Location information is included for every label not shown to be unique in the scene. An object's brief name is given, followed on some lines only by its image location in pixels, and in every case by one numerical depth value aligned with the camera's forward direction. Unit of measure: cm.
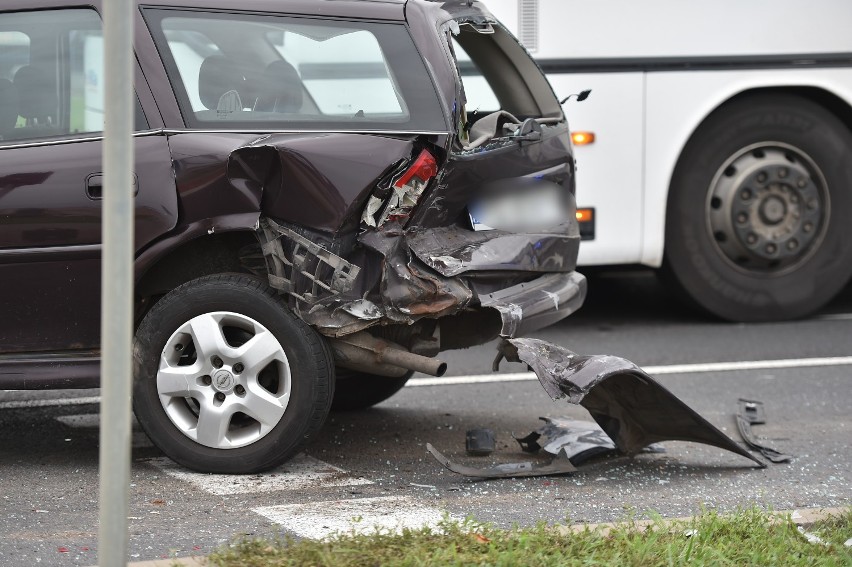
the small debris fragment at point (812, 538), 786
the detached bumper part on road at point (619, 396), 947
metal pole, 564
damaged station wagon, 952
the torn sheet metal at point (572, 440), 1026
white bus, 1598
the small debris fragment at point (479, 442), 1057
